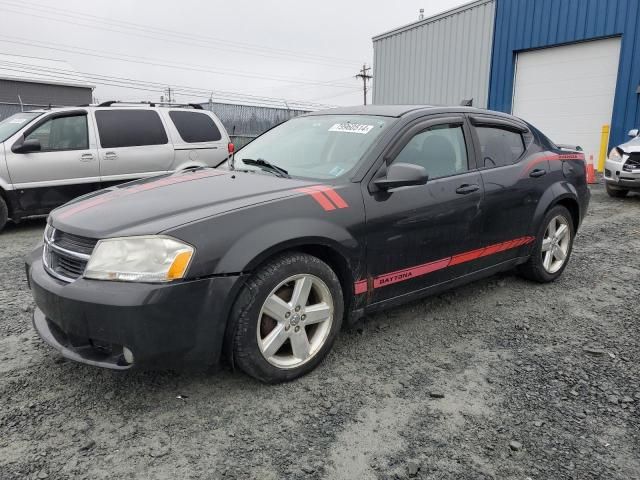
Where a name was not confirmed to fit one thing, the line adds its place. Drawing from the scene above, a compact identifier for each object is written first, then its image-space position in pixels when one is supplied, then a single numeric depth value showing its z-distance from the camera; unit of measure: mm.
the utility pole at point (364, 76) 47094
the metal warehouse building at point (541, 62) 12469
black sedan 2381
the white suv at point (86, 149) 6633
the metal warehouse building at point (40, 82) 30969
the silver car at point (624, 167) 9086
